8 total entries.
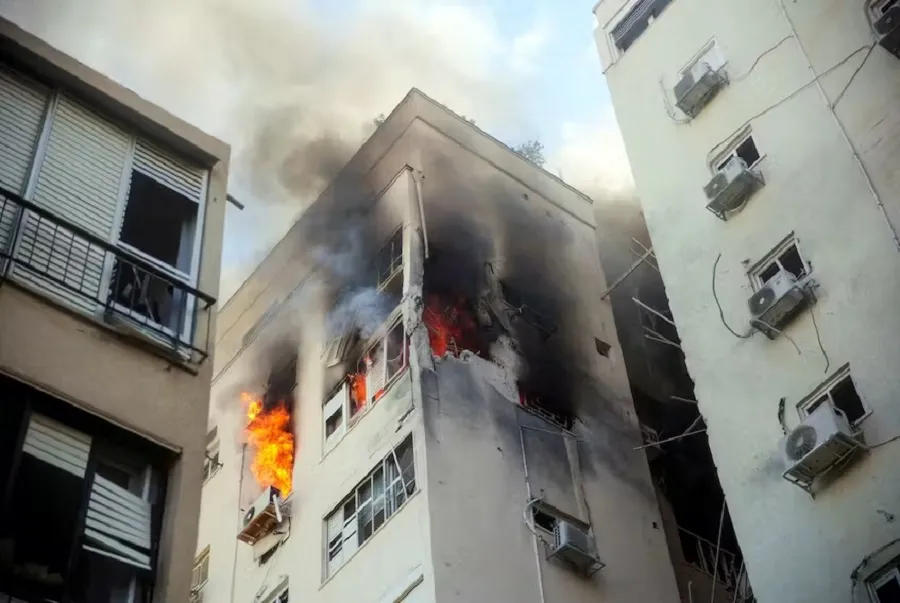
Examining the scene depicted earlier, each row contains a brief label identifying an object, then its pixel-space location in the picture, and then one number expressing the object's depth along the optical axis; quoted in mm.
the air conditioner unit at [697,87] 20141
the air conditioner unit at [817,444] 14398
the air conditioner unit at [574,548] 18750
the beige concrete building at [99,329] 8711
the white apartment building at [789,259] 14609
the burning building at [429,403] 18688
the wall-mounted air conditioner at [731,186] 18250
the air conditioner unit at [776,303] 16328
